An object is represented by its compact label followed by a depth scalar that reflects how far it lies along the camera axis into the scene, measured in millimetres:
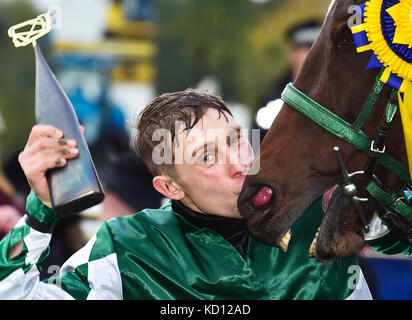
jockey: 3028
